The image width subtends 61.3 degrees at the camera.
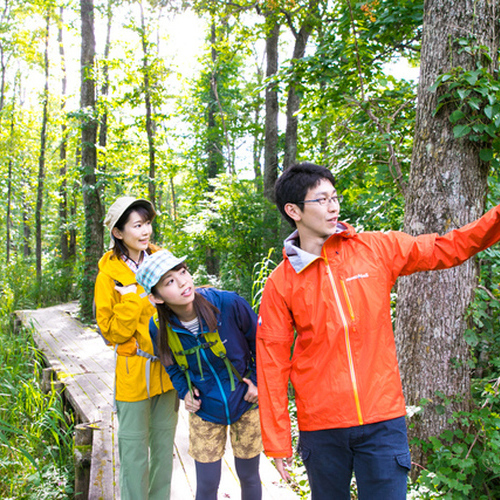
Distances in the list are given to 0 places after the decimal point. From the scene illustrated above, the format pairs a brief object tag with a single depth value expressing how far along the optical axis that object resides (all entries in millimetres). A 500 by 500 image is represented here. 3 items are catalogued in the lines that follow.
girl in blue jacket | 2301
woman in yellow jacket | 2646
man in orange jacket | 1739
